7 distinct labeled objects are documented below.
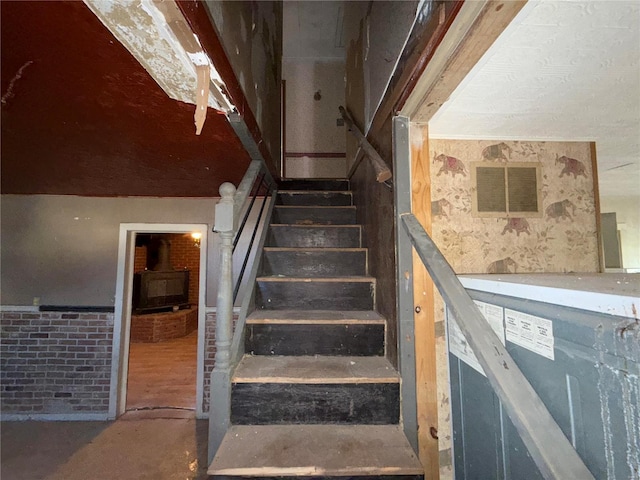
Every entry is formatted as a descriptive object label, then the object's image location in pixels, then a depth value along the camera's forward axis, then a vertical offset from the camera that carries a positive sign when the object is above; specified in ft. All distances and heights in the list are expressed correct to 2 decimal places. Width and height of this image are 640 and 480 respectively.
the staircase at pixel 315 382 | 3.68 -1.89
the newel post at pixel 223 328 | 4.26 -1.07
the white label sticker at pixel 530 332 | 2.31 -0.62
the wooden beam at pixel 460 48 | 2.55 +2.24
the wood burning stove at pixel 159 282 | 21.15 -1.75
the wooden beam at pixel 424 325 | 4.18 -0.97
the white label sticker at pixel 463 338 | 2.91 -0.96
